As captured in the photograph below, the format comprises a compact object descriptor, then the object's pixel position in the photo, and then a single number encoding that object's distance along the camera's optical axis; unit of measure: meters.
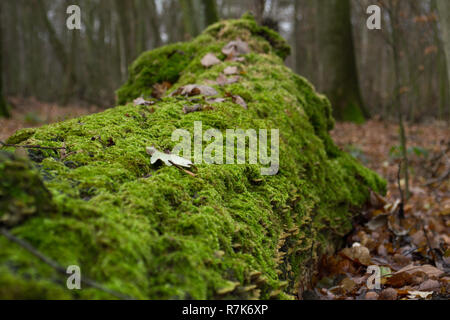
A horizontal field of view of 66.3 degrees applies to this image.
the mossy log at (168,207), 1.08
